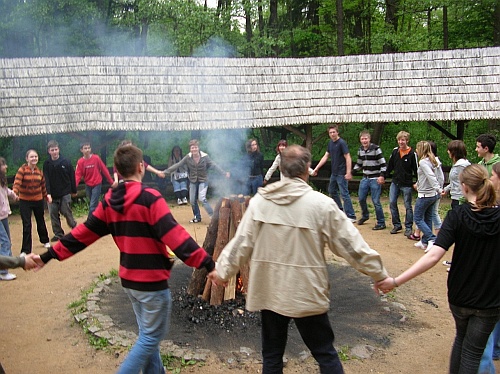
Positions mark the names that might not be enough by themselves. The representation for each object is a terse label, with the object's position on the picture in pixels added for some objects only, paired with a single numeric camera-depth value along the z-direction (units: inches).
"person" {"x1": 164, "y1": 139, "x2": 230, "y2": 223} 401.4
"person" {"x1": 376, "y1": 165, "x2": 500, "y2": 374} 134.3
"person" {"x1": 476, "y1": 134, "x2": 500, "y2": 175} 233.9
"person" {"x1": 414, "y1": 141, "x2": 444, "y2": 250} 319.0
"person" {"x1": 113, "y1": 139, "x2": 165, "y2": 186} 368.9
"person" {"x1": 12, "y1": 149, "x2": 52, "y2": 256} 314.0
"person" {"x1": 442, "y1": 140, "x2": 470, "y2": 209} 267.4
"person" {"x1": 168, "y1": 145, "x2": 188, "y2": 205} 489.1
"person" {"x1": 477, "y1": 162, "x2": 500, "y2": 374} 145.8
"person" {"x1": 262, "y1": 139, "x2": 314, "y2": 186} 409.1
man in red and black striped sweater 139.2
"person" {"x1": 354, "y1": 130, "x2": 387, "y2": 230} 390.0
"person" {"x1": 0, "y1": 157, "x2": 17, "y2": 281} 278.6
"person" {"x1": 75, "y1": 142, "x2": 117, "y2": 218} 392.5
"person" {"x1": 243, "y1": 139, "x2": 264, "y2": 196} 414.0
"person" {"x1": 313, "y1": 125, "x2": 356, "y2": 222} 402.9
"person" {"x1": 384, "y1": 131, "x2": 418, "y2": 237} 361.1
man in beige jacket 130.0
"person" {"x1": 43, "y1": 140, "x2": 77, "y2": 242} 354.3
